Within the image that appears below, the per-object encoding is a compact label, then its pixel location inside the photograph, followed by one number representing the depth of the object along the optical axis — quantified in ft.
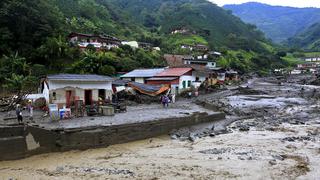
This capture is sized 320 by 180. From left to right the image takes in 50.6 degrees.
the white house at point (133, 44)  286.99
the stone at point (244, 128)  95.67
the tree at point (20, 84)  145.79
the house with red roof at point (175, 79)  170.81
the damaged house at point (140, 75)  177.88
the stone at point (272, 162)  61.62
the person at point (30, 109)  92.38
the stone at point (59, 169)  59.93
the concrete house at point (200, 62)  280.84
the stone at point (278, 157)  65.26
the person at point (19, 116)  80.12
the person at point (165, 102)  127.24
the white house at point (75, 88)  110.11
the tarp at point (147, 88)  147.95
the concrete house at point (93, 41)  237.45
